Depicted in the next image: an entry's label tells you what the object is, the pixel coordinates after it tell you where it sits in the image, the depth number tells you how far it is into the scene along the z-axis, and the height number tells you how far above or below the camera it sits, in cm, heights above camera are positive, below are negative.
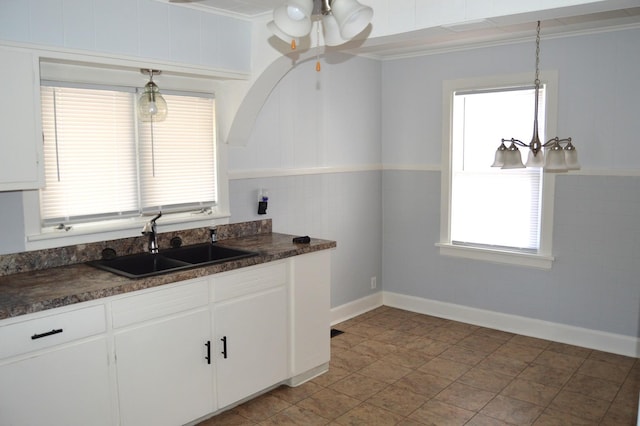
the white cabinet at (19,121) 257 +22
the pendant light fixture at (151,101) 327 +40
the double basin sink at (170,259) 313 -57
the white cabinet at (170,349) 241 -96
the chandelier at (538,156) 375 +6
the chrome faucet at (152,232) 332 -40
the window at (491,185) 450 -17
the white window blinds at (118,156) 304 +7
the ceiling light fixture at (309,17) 192 +53
